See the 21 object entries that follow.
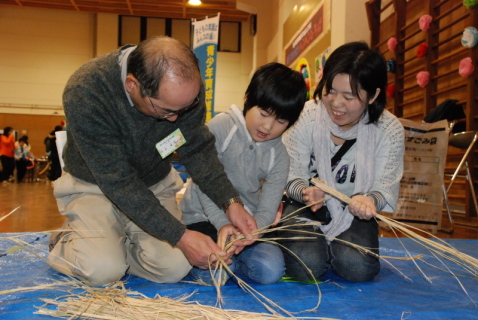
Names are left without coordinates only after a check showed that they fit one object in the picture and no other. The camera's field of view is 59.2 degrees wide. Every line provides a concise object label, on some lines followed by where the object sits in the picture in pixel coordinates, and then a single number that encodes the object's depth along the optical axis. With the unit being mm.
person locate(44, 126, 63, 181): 8406
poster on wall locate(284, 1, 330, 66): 4645
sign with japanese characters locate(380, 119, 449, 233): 2840
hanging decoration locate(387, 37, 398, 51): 4184
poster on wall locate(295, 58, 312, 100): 5277
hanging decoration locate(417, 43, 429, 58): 3766
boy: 1409
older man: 1165
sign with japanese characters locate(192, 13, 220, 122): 5211
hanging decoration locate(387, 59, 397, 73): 4254
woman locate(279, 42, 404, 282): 1460
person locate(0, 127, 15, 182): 8156
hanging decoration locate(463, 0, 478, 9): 3056
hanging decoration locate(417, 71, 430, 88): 3760
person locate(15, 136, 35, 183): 8898
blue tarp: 1123
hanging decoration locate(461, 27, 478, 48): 3072
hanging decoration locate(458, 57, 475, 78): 3180
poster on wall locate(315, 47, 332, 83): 4477
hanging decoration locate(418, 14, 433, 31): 3698
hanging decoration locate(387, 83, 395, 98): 4375
